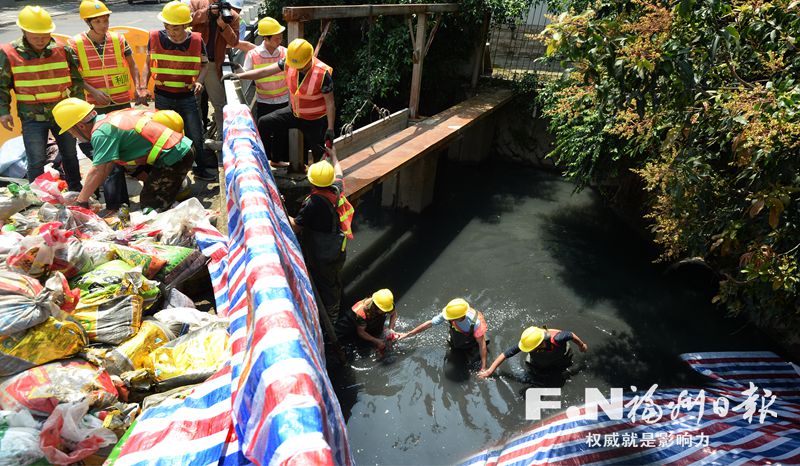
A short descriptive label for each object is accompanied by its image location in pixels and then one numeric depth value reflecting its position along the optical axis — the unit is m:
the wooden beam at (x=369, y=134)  6.66
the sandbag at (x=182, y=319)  3.09
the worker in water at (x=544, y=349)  5.27
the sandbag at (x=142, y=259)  3.32
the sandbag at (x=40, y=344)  2.42
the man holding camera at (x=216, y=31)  5.68
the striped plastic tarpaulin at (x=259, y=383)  1.53
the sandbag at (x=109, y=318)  2.83
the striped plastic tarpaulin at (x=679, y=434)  3.79
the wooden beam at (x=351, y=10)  4.87
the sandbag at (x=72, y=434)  2.15
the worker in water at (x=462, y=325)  5.37
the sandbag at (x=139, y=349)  2.68
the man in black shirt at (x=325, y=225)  4.33
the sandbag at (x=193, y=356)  2.67
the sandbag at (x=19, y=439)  2.03
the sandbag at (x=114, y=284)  2.96
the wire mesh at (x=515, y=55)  11.08
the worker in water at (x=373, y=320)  5.30
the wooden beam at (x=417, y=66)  7.88
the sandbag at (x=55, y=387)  2.29
